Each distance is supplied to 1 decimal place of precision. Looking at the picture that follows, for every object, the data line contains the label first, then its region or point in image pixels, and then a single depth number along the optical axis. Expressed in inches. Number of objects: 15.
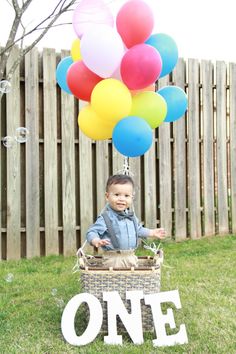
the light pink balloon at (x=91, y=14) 145.1
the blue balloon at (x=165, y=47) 145.9
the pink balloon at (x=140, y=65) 133.8
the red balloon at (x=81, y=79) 142.3
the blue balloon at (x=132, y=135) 135.3
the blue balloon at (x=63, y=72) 160.6
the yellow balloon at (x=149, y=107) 143.0
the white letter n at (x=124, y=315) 126.0
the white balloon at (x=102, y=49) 132.7
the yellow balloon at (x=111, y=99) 134.4
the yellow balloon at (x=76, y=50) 153.3
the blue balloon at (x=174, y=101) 152.9
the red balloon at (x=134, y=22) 138.5
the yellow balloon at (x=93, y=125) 144.6
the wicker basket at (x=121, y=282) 132.5
